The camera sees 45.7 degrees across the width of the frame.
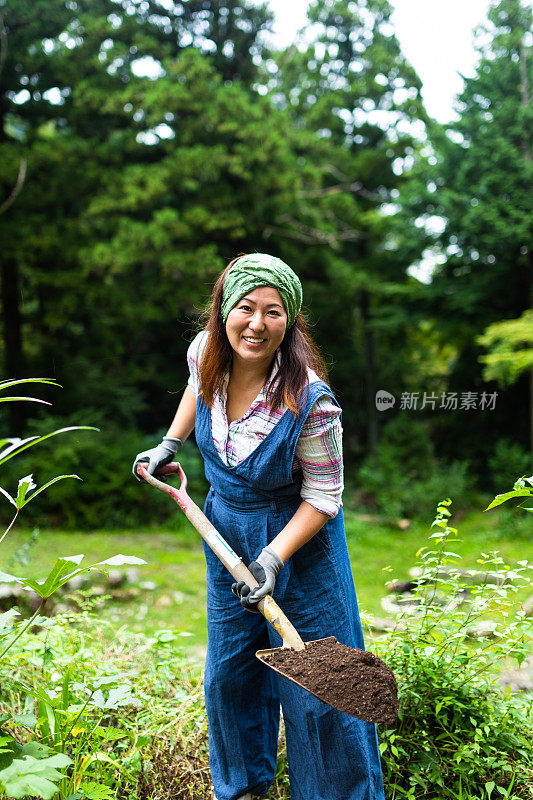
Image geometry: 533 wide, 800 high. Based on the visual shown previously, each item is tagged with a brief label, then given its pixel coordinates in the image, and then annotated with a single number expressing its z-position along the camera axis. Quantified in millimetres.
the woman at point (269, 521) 1689
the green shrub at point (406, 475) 7676
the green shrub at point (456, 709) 1809
